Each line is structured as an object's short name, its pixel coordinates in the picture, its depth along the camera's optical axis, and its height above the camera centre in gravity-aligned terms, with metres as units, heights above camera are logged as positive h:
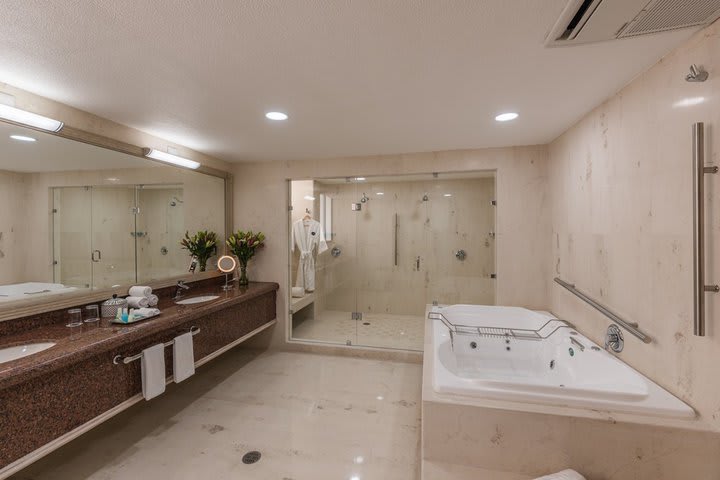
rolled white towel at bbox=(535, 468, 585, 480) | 1.37 -1.05
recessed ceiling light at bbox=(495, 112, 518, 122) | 2.33 +0.90
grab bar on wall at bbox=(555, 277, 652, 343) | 1.70 -0.49
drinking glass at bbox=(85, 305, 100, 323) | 2.16 -0.50
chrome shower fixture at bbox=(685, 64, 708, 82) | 1.33 +0.68
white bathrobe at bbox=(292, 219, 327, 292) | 4.08 -0.11
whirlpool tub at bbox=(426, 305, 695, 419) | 1.54 -0.81
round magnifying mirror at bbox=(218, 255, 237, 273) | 3.57 -0.28
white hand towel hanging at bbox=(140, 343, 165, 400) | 2.06 -0.86
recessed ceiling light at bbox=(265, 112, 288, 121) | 2.28 +0.91
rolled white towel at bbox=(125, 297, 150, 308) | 2.39 -0.47
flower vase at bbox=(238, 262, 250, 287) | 3.61 -0.42
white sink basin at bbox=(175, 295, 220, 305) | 2.84 -0.56
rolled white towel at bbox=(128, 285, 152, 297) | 2.49 -0.40
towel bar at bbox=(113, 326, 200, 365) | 1.89 -0.73
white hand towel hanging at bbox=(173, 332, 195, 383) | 2.30 -0.88
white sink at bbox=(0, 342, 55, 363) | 1.72 -0.61
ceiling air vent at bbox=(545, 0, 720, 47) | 1.15 +0.84
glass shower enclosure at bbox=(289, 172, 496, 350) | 3.64 -0.21
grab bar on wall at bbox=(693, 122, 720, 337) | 1.28 +0.02
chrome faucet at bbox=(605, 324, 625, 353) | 1.98 -0.66
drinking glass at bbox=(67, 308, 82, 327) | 2.08 -0.51
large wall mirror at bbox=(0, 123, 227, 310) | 1.92 +0.17
